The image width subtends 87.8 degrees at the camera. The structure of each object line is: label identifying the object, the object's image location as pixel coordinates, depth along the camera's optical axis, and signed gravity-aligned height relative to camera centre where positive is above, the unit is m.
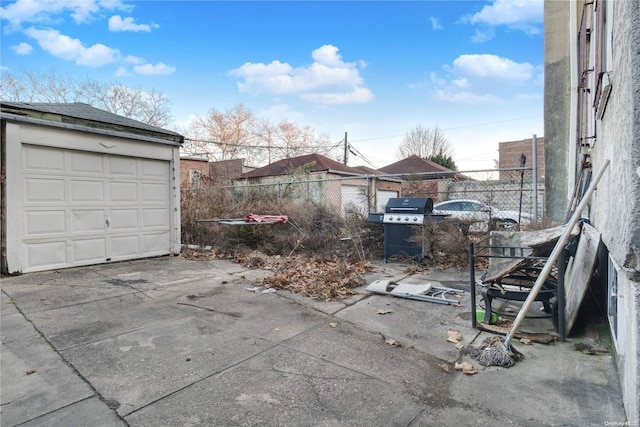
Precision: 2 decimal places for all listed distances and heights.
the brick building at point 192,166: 21.11 +2.42
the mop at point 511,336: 2.79 -1.24
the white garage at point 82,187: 6.26 +0.34
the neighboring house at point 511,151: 24.23 +3.65
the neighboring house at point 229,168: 24.20 +2.52
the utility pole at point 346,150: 33.34 +5.04
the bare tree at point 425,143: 37.81 +6.54
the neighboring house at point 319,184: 9.05 +0.94
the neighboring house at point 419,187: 11.44 +0.47
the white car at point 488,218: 6.85 -0.40
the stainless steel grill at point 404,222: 6.87 -0.47
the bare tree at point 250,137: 32.69 +6.65
